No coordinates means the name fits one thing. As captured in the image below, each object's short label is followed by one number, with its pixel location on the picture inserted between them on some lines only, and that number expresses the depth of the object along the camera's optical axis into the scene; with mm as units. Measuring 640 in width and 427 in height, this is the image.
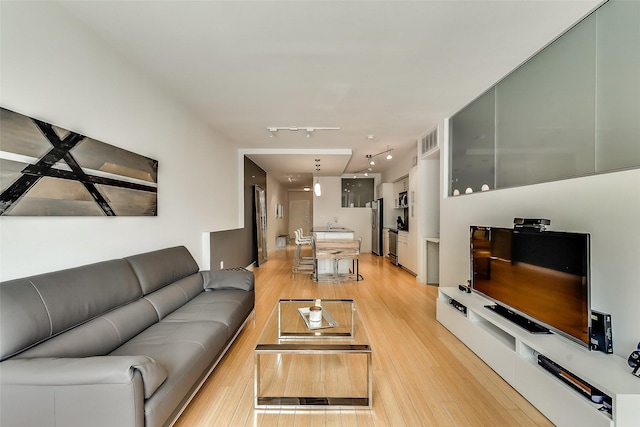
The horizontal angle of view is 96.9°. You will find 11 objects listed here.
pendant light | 7155
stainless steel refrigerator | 8992
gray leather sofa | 1261
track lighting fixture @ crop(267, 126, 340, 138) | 4633
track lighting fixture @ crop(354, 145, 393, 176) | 6377
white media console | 1406
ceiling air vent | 4668
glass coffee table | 1946
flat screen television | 1788
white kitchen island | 5977
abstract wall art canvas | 1629
